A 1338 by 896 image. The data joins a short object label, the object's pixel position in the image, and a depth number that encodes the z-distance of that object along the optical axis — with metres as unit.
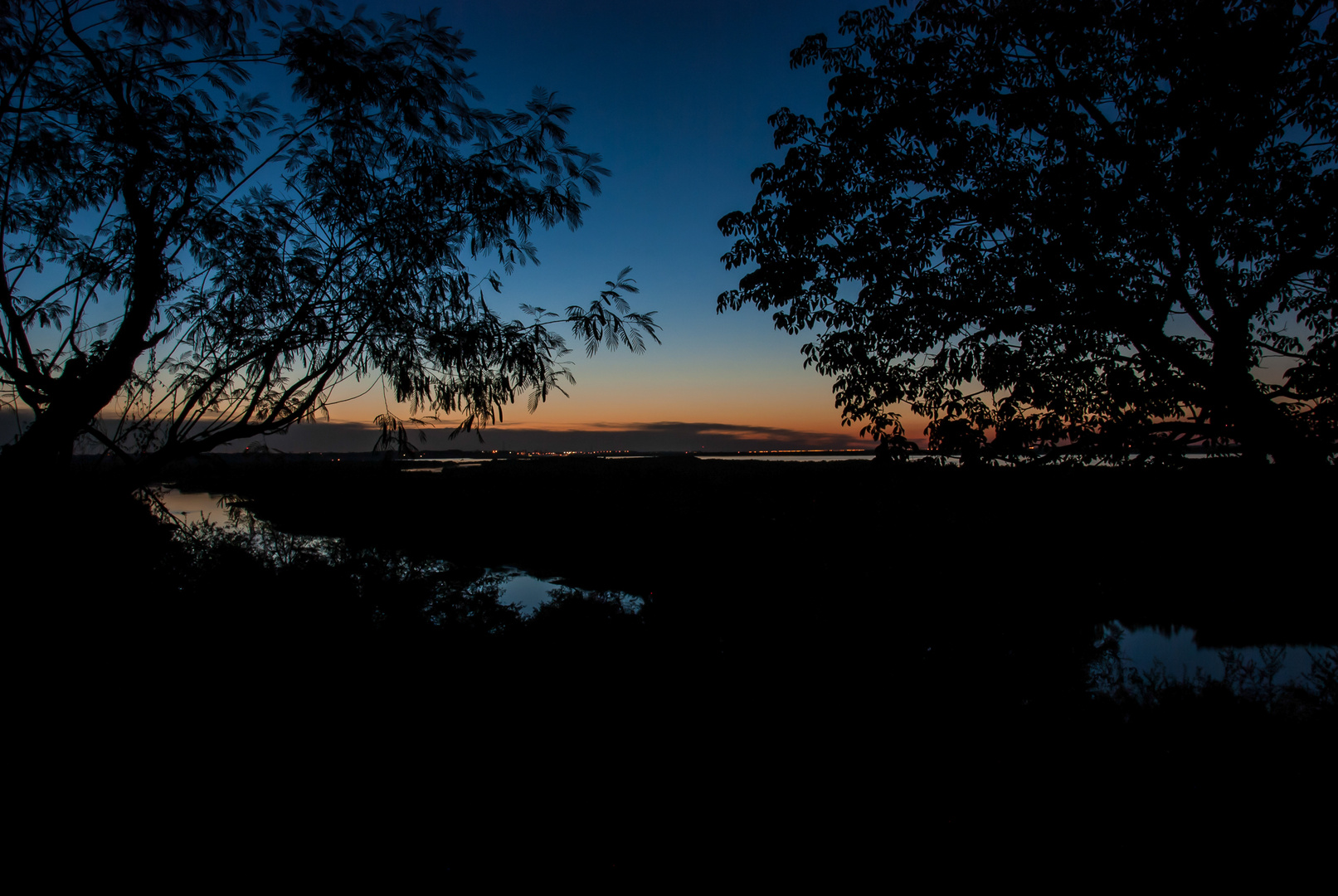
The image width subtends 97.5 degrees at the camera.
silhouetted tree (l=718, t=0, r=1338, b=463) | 6.39
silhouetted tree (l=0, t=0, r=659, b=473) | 5.82
